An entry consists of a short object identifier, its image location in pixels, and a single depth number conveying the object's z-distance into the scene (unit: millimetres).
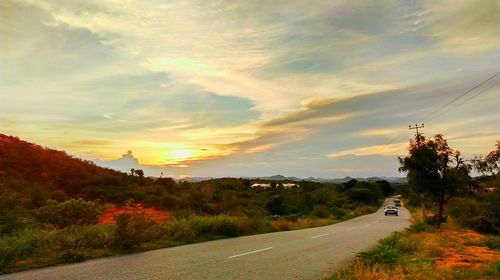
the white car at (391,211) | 63178
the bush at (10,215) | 15461
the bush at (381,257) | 12122
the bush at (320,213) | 54444
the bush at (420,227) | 28572
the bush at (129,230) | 14562
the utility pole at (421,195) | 31034
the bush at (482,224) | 31814
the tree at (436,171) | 28531
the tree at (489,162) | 27892
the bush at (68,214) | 22141
